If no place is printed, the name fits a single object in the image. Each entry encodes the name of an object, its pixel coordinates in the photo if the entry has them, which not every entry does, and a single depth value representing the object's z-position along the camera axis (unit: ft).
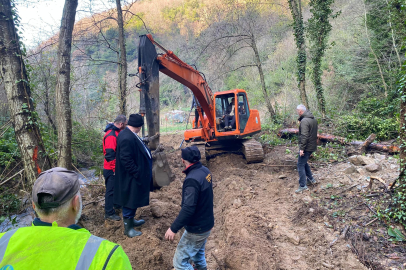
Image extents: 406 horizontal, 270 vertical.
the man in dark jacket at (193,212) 9.05
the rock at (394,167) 18.39
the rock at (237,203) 17.01
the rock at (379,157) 21.96
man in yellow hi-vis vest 3.54
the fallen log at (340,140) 24.76
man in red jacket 13.80
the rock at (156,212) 14.78
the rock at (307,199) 17.07
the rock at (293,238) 13.17
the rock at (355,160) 21.52
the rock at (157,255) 11.22
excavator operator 29.78
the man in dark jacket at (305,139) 18.62
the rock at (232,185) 20.87
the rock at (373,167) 18.31
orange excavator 23.80
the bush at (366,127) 29.55
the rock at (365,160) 20.83
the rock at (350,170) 19.37
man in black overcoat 11.57
